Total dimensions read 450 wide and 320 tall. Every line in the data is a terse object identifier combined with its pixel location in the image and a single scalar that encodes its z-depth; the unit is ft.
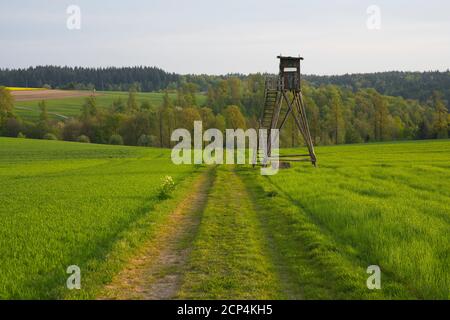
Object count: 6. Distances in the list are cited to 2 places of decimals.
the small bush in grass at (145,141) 333.83
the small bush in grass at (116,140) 330.93
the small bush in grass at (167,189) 63.00
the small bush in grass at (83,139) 330.75
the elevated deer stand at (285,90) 106.01
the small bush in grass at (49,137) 322.14
